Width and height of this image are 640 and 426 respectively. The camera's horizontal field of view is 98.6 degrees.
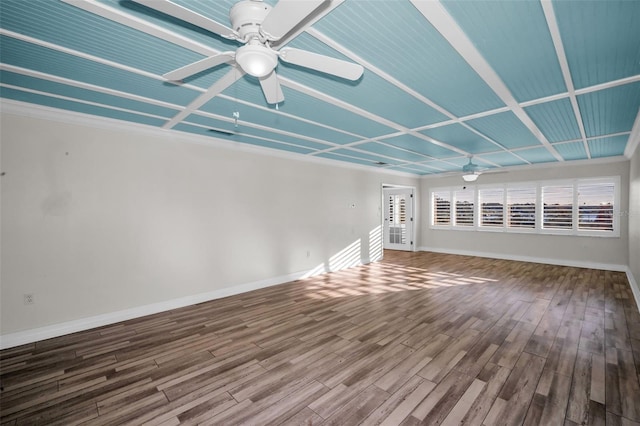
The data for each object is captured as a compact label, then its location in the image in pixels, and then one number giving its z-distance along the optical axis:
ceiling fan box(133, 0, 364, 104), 1.21
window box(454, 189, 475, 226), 8.32
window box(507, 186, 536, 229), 7.25
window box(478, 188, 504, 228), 7.77
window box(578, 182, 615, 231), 6.23
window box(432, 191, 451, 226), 8.78
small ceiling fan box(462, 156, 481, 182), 5.59
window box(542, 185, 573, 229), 6.73
